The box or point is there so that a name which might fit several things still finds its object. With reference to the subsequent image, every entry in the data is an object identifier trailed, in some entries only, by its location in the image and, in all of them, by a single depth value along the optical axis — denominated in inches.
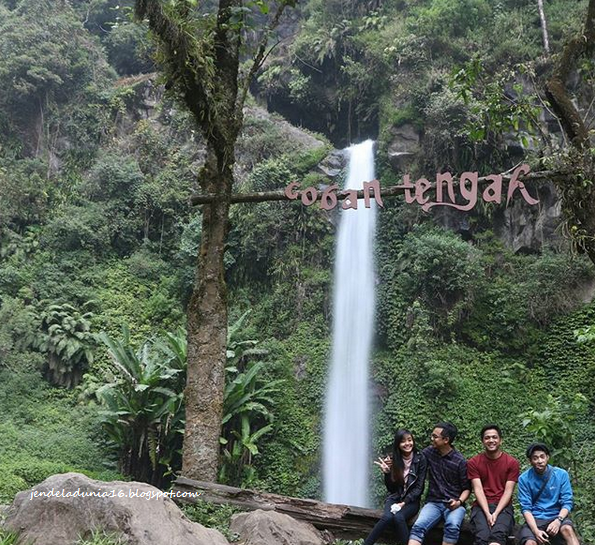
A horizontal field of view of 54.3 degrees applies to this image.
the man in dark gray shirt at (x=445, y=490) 164.6
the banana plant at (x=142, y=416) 393.7
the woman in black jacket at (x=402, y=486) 170.1
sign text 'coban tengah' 209.9
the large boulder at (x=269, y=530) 158.4
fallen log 185.3
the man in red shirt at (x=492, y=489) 159.8
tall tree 207.3
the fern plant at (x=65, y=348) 513.0
